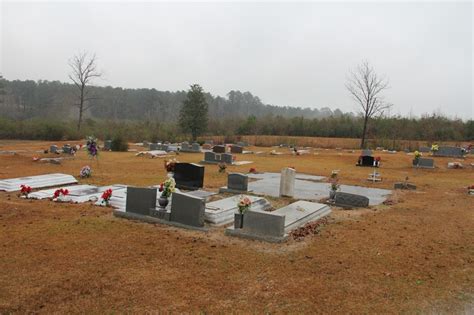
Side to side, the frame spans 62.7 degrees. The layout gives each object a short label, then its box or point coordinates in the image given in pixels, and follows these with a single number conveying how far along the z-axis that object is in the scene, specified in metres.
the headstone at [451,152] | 30.27
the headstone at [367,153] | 29.23
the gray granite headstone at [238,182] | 12.97
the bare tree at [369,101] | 44.31
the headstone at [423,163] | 23.73
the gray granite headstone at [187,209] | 8.45
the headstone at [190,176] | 13.46
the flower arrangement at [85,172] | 15.46
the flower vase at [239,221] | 8.25
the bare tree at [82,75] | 45.67
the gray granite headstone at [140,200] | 9.11
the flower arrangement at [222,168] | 18.69
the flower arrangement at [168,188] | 9.05
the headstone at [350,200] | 11.50
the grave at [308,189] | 13.01
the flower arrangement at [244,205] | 8.23
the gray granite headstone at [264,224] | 7.77
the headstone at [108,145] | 31.39
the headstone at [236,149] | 32.78
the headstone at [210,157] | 23.58
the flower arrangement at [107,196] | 10.28
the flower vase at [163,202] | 8.99
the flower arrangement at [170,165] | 13.48
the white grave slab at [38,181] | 12.39
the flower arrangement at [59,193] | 10.86
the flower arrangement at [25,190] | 11.17
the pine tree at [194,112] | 44.50
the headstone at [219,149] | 28.47
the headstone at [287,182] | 12.38
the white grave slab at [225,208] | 8.99
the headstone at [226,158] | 23.41
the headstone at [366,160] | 24.89
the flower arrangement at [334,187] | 11.74
